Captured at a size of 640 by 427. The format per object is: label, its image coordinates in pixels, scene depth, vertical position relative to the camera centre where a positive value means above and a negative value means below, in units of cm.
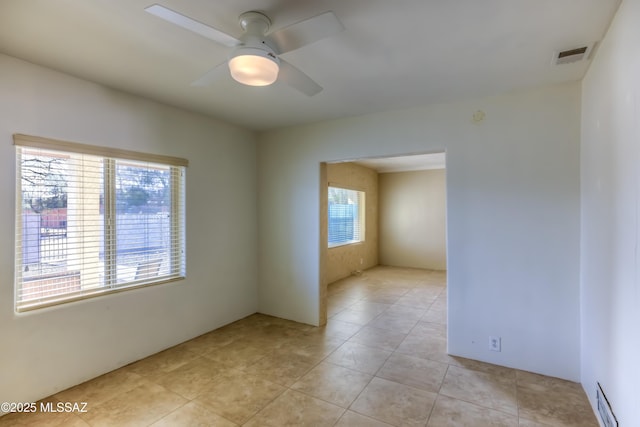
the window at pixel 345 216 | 632 -8
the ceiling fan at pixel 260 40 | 136 +87
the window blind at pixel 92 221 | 226 -5
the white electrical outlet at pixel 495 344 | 276 -123
